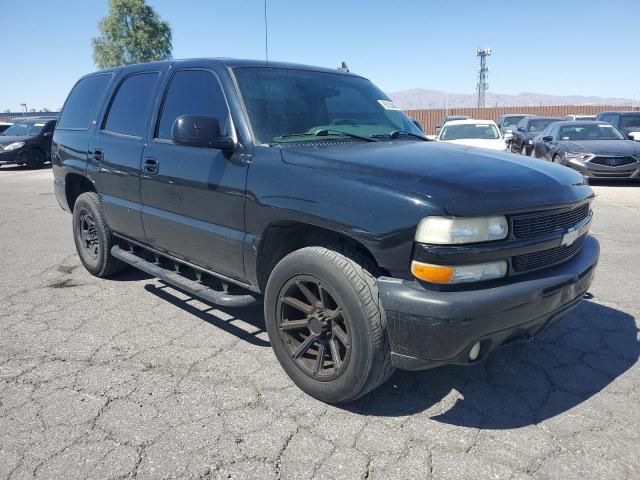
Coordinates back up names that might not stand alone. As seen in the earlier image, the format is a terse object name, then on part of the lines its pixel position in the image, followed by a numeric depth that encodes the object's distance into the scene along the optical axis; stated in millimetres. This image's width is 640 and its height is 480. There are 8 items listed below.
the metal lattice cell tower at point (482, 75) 65000
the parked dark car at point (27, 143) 16594
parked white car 11859
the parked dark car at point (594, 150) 10523
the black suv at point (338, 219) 2234
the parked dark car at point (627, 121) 14800
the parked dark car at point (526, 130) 15578
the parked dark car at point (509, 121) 21344
